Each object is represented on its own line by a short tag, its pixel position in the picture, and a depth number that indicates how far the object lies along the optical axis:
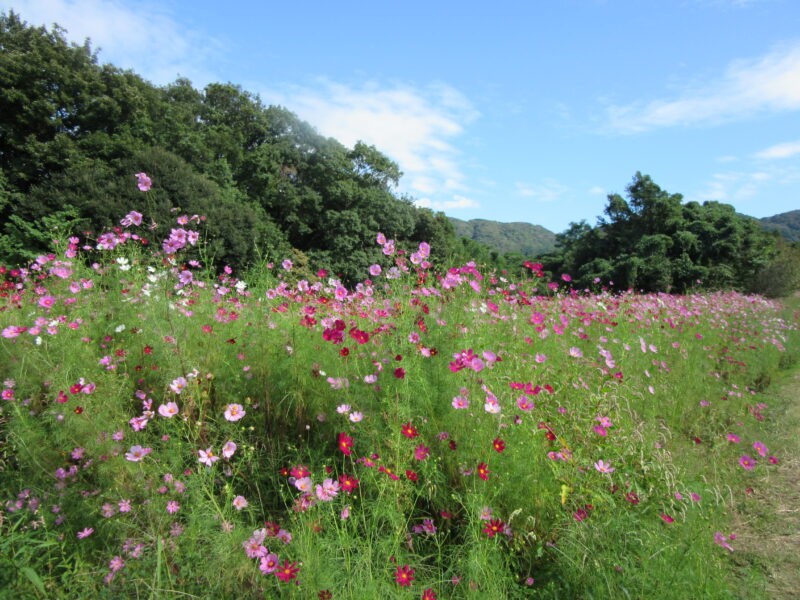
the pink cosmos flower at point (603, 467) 2.02
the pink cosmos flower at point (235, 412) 1.97
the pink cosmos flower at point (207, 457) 1.73
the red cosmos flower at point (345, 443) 1.74
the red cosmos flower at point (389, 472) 1.60
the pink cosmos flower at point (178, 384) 2.14
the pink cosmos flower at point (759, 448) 2.19
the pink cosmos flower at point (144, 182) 2.58
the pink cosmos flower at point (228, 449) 1.82
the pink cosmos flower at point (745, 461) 2.02
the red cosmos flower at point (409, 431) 1.79
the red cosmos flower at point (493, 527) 1.60
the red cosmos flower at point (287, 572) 1.33
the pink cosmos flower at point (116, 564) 1.42
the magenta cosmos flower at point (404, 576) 1.36
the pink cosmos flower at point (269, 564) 1.38
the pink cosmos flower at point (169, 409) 1.92
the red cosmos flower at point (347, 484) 1.59
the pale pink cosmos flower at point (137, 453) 1.71
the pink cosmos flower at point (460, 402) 1.91
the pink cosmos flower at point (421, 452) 1.77
